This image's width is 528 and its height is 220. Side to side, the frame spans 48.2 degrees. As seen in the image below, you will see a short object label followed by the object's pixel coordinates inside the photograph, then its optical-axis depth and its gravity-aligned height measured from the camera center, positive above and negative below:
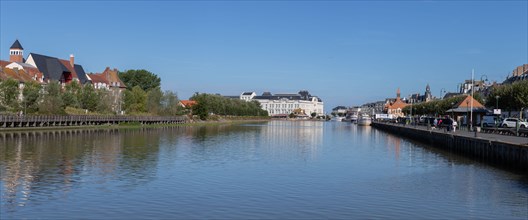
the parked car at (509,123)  72.62 +0.03
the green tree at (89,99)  106.50 +3.05
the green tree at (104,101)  110.88 +2.79
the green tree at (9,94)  82.62 +2.82
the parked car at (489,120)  82.44 +0.39
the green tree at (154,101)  133.62 +3.58
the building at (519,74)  122.72 +11.00
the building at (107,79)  151.07 +9.73
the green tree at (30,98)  87.38 +2.45
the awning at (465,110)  85.99 +1.91
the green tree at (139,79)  174.62 +11.21
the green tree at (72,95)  98.69 +3.53
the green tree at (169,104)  139.38 +3.19
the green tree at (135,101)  126.44 +3.48
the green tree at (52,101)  88.56 +2.13
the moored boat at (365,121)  180.25 -0.12
